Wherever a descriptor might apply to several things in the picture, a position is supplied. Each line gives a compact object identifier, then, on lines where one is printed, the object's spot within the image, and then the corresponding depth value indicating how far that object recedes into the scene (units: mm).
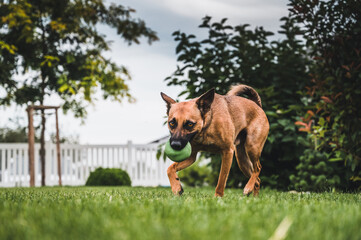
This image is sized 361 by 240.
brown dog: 3762
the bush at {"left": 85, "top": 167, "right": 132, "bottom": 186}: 10781
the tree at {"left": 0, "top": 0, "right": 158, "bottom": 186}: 12984
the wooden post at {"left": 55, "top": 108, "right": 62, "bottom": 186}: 11640
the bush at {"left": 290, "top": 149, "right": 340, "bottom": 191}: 7047
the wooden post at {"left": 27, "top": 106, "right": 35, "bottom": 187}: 10992
